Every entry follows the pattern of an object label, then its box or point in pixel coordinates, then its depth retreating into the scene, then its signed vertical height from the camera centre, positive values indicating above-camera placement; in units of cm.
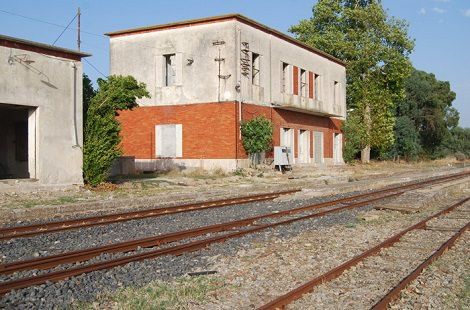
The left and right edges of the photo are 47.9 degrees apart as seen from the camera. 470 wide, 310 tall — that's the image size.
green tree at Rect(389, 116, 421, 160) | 5459 +133
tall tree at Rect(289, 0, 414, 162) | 4544 +786
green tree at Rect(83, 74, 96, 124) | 2128 +259
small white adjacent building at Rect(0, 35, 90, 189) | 1752 +185
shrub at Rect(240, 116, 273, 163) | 2852 +102
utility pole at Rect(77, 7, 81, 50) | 3838 +840
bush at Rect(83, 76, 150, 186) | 1997 +113
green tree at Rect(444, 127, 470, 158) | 6852 +164
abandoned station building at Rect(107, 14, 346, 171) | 2877 +384
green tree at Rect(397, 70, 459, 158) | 5956 +472
